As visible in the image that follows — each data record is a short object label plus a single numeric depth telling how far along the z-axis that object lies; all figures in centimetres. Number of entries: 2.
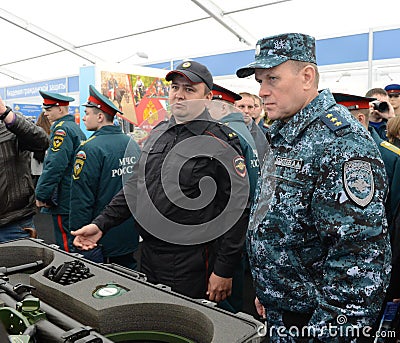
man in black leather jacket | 189
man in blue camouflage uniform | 92
